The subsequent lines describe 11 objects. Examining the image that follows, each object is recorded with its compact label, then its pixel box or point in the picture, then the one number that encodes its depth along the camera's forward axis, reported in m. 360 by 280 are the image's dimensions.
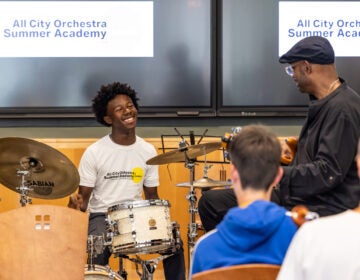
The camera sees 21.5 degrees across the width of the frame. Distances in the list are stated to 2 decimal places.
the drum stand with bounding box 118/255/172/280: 5.49
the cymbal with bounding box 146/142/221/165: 5.60
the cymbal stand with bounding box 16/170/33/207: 5.45
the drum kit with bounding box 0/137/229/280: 5.31
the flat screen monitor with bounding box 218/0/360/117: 6.92
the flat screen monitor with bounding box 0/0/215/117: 6.88
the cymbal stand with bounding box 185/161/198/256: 5.89
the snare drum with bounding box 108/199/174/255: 5.29
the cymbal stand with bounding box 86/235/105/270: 5.28
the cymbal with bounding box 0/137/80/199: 5.43
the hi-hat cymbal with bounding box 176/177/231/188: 5.78
